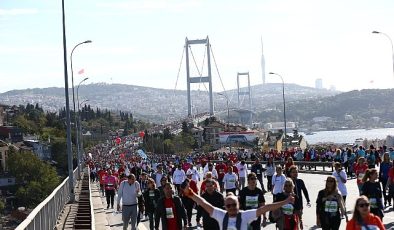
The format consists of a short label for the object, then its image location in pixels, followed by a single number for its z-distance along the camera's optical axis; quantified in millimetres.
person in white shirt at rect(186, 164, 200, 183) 23311
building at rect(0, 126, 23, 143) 149250
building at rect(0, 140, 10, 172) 124625
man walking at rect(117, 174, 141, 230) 16672
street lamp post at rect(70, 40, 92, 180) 38506
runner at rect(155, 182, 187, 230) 12359
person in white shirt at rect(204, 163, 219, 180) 24812
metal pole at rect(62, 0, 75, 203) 29984
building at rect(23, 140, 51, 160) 142875
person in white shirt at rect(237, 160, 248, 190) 25734
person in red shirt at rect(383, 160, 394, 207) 17819
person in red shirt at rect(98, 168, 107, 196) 32306
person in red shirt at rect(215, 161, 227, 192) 25203
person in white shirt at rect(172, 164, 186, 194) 23391
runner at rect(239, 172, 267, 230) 12531
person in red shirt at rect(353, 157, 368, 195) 19022
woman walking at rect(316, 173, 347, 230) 11672
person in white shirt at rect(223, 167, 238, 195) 20084
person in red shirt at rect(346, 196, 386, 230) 8352
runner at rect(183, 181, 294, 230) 8180
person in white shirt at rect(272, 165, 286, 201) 15242
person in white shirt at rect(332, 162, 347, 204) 16219
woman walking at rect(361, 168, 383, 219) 13367
